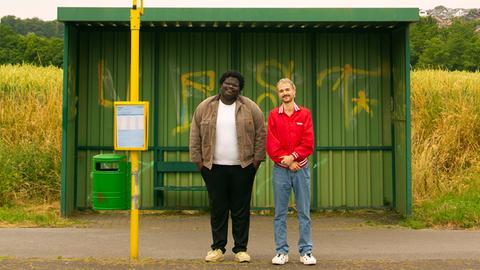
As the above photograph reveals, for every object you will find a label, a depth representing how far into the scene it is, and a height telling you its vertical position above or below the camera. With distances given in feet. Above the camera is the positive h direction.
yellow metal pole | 19.62 +1.96
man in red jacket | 19.54 -0.27
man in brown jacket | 19.85 +0.03
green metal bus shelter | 30.35 +3.11
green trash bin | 20.43 -1.11
